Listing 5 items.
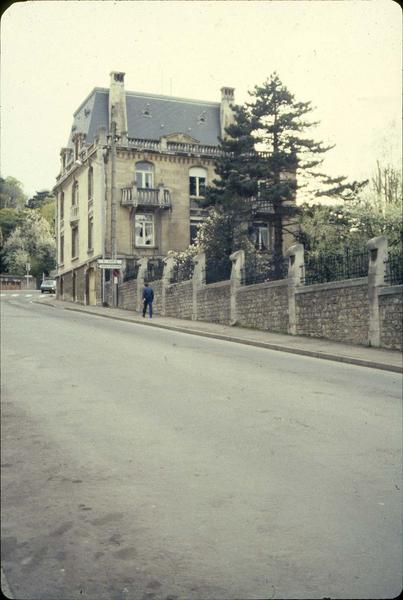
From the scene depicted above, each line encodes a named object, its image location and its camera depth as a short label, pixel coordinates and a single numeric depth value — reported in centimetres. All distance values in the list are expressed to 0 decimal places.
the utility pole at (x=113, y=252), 3136
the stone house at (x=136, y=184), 4228
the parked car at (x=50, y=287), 4466
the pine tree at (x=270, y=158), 3397
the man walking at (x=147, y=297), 3141
